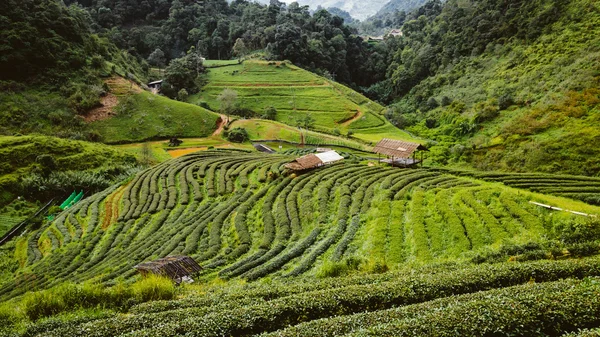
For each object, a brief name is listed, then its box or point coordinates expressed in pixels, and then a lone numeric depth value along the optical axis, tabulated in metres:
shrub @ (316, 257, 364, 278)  20.75
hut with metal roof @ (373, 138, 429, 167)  43.62
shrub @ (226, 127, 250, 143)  78.56
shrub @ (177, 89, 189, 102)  103.12
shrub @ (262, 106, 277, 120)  95.20
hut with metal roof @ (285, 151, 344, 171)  43.63
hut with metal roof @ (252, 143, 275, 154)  72.20
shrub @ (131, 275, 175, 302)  18.06
